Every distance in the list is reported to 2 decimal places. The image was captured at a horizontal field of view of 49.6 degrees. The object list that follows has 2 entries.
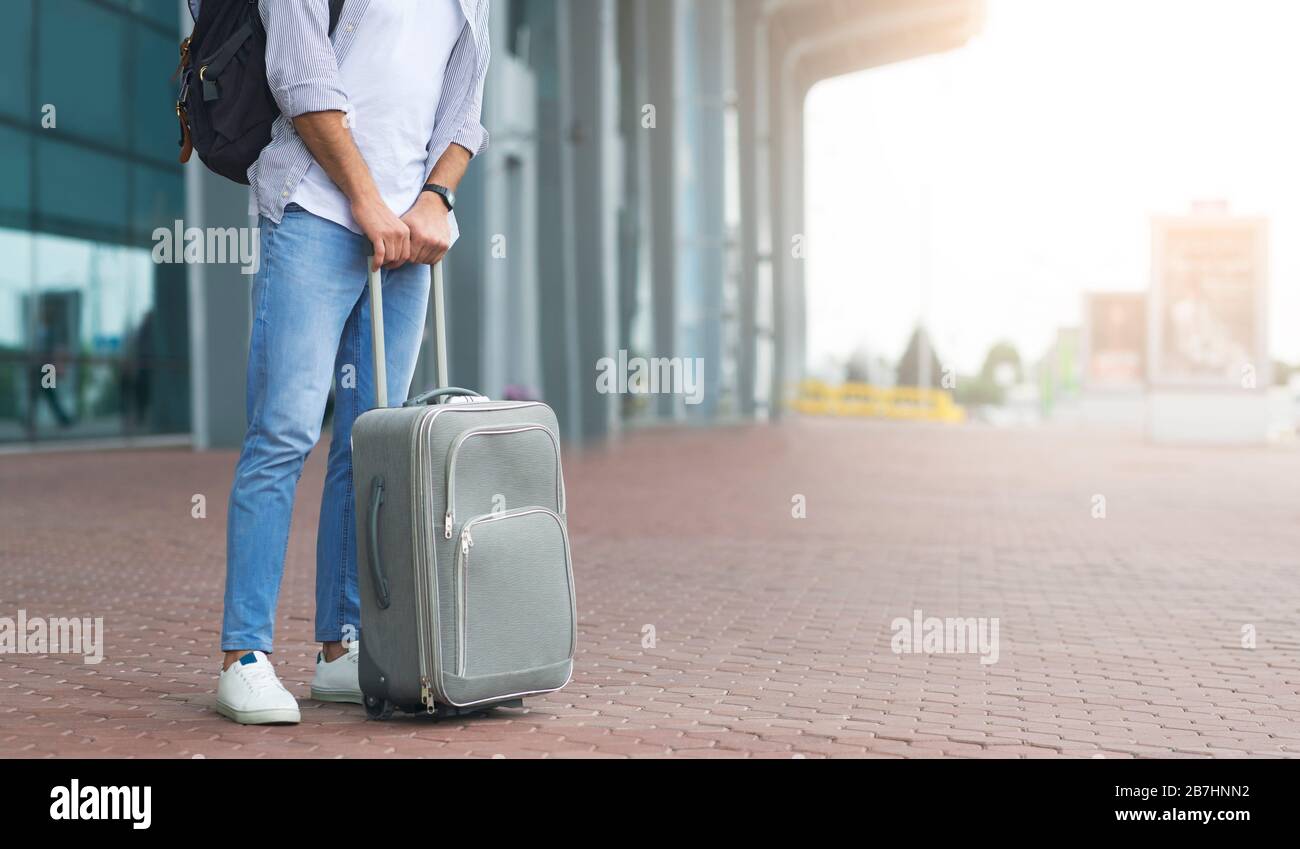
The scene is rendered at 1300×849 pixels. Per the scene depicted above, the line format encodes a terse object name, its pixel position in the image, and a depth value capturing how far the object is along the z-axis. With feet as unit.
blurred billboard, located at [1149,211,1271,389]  74.69
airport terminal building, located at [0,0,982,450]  56.54
